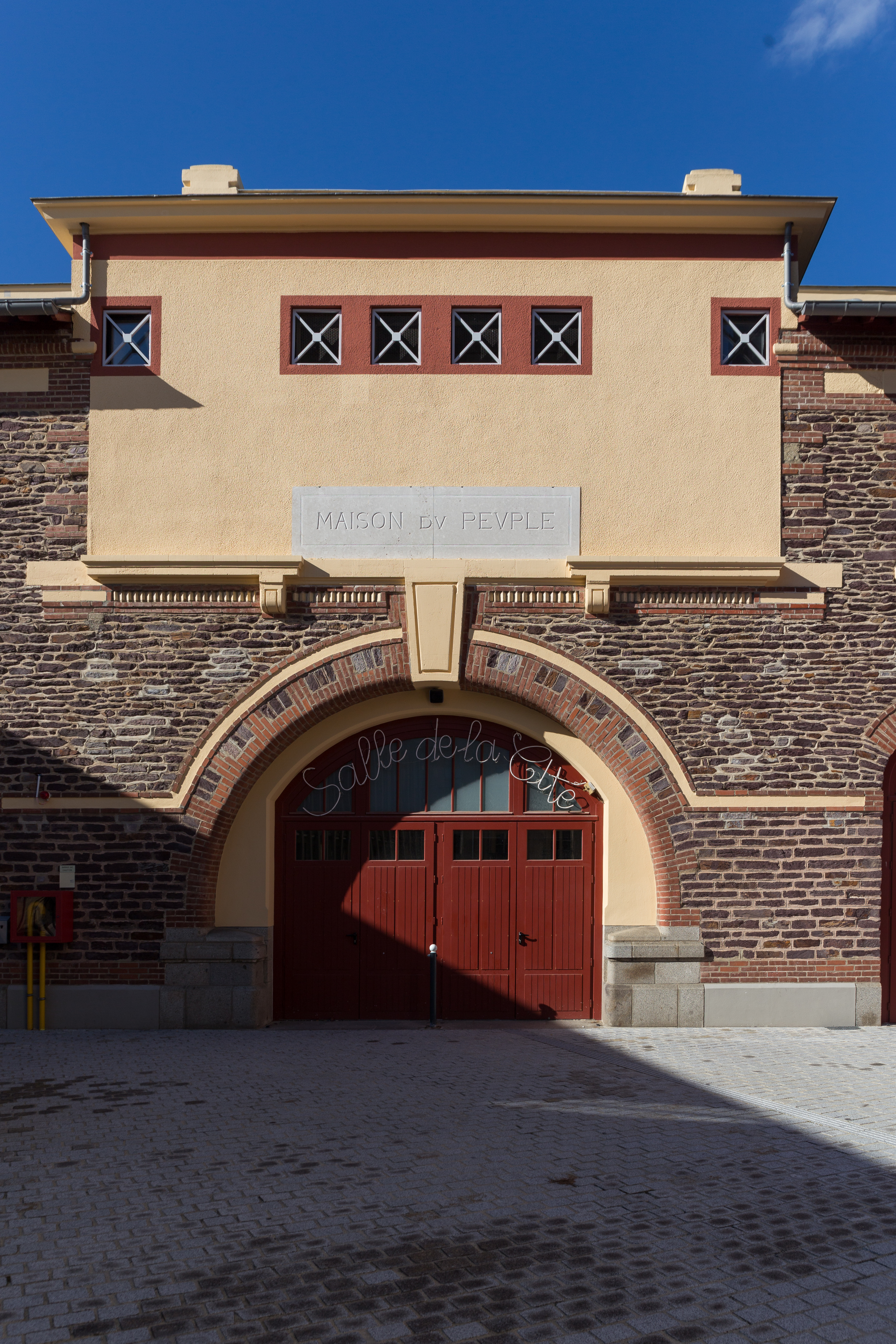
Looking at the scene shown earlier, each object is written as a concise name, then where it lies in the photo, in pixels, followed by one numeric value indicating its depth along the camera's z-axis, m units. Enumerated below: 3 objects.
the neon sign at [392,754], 11.51
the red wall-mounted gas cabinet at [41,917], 10.66
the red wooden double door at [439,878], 11.29
